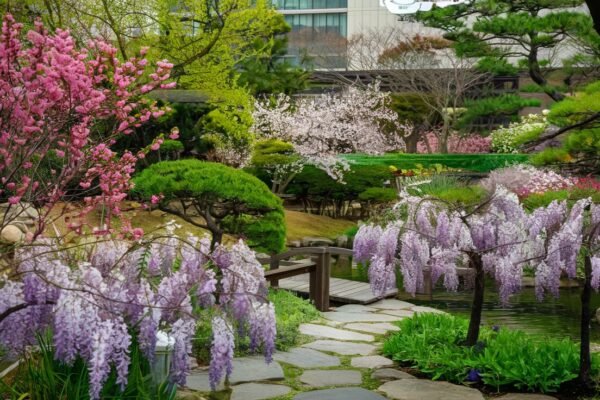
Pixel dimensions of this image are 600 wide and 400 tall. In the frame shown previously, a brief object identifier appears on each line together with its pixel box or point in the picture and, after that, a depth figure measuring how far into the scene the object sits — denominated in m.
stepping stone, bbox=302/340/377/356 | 6.84
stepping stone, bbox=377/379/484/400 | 5.44
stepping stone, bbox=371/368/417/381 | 6.02
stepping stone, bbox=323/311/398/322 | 8.45
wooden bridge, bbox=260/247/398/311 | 8.79
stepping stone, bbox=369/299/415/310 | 9.37
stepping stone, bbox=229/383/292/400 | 5.28
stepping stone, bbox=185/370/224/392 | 5.25
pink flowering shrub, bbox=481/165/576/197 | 16.97
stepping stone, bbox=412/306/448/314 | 9.15
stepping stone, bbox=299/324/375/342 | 7.42
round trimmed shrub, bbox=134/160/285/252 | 7.51
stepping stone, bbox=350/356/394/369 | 6.36
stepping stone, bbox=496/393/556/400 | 5.40
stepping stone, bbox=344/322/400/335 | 7.86
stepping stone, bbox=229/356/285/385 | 5.70
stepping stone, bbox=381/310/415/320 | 8.89
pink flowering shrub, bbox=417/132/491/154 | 35.12
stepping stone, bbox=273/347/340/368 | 6.32
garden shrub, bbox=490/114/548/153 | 28.82
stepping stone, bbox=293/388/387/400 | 5.32
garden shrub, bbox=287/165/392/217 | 20.78
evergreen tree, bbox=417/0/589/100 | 11.63
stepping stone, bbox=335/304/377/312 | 9.10
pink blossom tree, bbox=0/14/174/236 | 4.47
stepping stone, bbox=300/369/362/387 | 5.77
